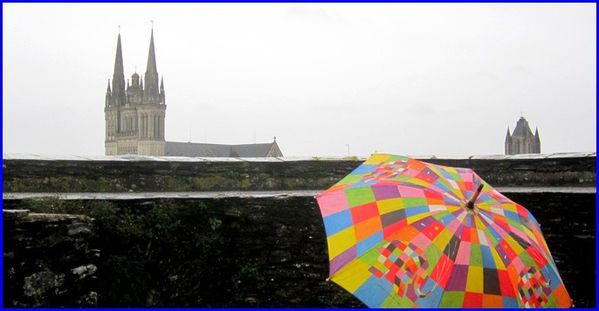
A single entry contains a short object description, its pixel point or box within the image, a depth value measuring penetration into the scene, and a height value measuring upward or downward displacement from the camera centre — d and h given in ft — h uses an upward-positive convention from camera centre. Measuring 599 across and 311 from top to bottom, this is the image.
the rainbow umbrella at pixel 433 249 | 11.62 -1.40
